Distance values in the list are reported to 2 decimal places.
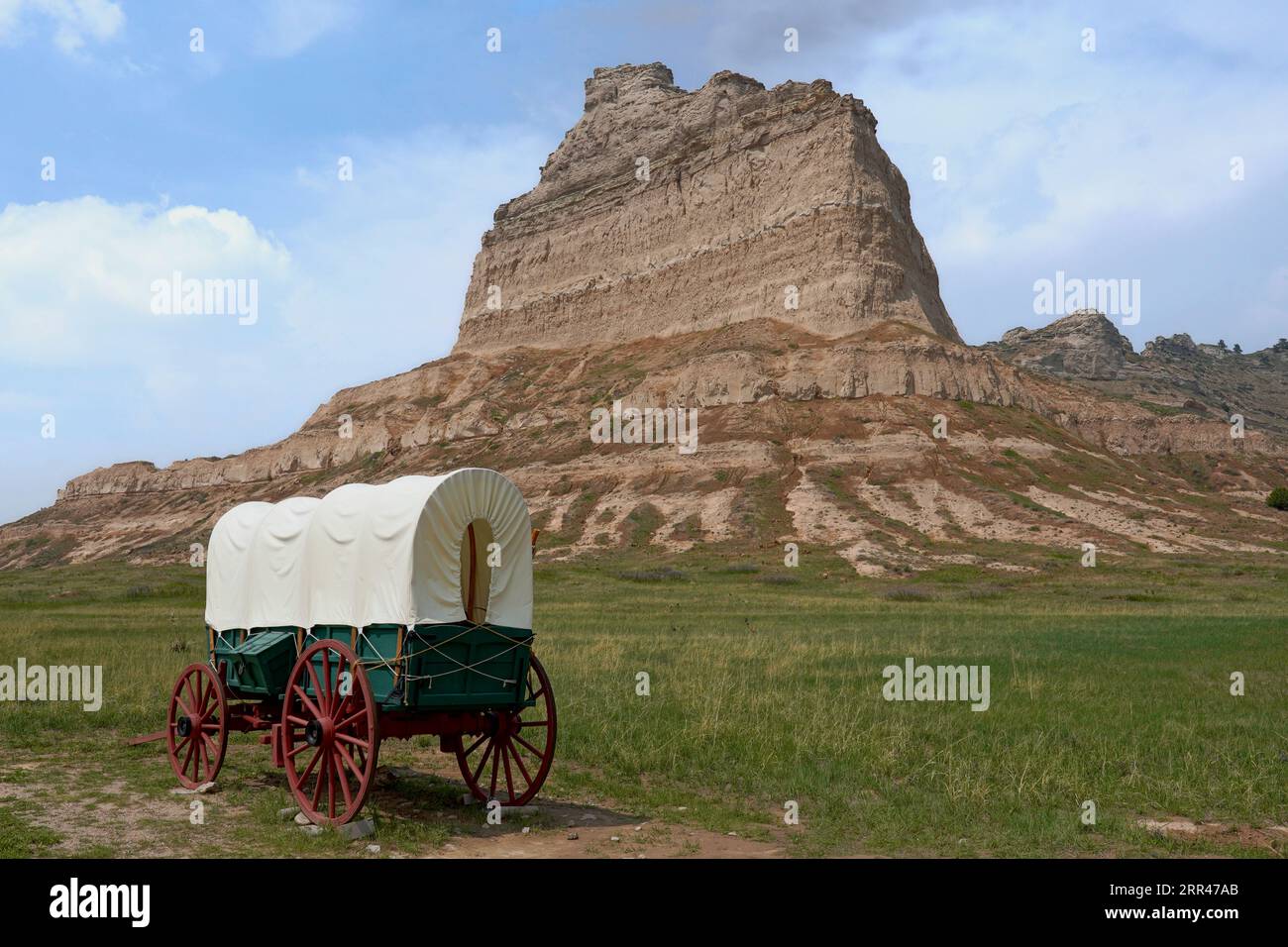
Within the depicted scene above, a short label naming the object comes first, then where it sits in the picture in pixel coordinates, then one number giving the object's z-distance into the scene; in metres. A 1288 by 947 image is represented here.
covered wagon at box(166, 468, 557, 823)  9.80
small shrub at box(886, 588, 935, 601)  41.36
